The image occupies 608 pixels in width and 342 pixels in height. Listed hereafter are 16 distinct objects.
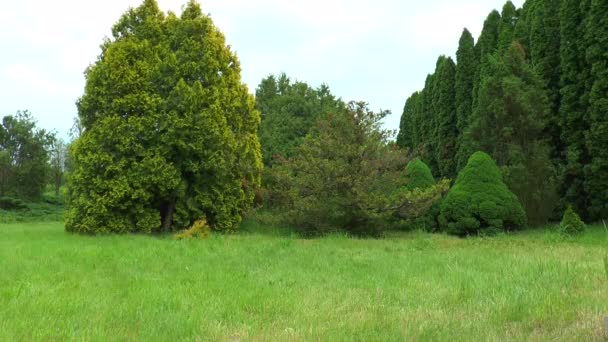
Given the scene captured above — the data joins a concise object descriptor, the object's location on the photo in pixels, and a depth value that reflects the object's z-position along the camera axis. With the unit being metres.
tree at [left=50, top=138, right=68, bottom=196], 47.83
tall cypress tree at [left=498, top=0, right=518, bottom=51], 22.12
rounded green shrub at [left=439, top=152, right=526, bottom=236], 15.02
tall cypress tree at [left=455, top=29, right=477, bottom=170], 25.64
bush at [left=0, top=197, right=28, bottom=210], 37.78
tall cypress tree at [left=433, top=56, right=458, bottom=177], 27.00
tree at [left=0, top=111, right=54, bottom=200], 39.97
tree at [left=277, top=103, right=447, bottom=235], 14.40
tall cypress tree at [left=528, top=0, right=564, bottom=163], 18.72
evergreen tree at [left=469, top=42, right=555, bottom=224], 16.86
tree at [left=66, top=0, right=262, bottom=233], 15.72
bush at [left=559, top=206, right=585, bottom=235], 13.25
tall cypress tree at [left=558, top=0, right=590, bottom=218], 17.27
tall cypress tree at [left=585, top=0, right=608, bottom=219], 15.84
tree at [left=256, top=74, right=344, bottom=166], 33.34
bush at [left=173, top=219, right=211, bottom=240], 13.61
